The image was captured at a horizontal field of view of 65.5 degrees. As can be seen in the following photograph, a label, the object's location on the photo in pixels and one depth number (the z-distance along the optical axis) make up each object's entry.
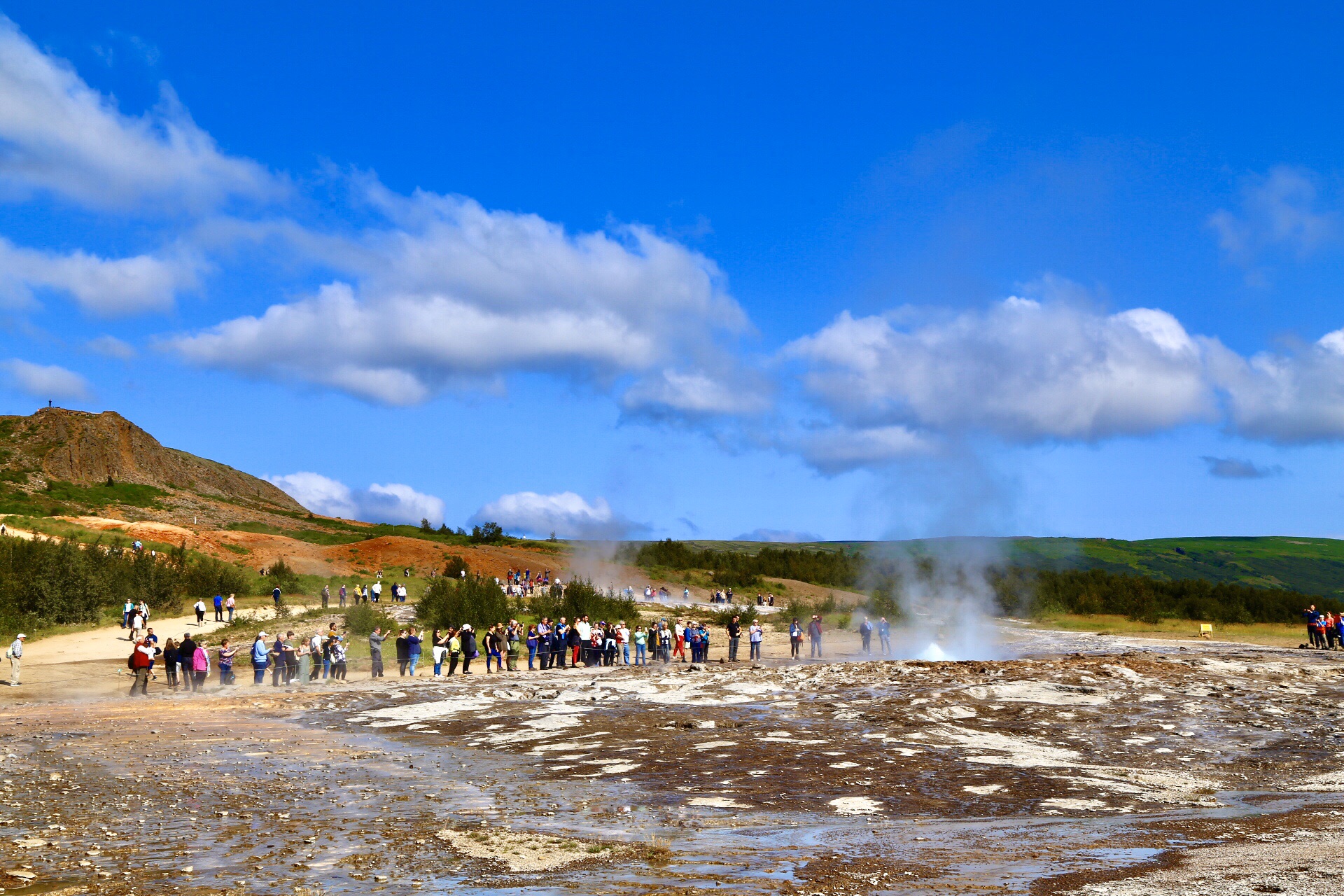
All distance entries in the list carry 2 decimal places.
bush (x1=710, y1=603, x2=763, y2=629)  51.44
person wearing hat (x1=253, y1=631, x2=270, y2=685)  28.55
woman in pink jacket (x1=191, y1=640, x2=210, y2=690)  28.66
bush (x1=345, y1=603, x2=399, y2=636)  40.06
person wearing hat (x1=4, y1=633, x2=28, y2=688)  27.81
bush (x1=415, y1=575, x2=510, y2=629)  42.31
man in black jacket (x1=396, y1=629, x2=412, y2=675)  30.06
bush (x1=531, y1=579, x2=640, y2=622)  46.97
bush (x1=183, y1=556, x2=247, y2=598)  51.03
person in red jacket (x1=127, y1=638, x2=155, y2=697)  26.05
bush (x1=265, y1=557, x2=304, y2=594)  55.41
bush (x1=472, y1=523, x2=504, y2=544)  98.38
